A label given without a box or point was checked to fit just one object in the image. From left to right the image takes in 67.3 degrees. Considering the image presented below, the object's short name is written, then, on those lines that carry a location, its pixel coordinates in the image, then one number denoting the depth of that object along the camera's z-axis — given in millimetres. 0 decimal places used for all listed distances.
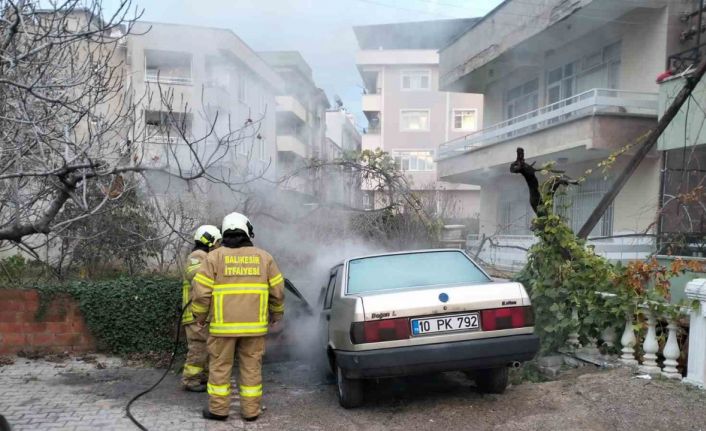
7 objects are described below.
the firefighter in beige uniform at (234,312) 4078
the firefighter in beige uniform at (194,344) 5004
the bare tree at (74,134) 3738
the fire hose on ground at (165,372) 4004
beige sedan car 3875
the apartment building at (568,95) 10078
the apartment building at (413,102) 10797
